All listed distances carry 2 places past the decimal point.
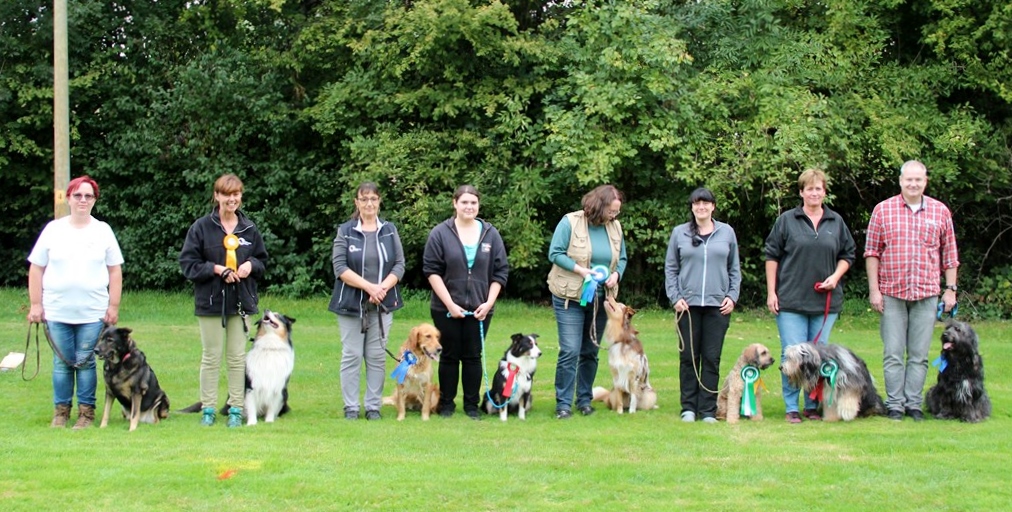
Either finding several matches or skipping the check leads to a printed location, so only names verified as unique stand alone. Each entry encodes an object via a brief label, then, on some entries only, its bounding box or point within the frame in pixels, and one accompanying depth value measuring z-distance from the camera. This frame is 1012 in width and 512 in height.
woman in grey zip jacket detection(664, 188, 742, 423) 7.11
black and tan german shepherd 6.71
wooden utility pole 11.32
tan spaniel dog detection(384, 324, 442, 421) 7.22
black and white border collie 7.33
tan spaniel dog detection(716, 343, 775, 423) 7.26
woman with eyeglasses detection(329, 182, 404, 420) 7.06
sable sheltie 7.56
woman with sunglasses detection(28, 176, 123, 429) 6.57
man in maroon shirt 7.13
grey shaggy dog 7.13
